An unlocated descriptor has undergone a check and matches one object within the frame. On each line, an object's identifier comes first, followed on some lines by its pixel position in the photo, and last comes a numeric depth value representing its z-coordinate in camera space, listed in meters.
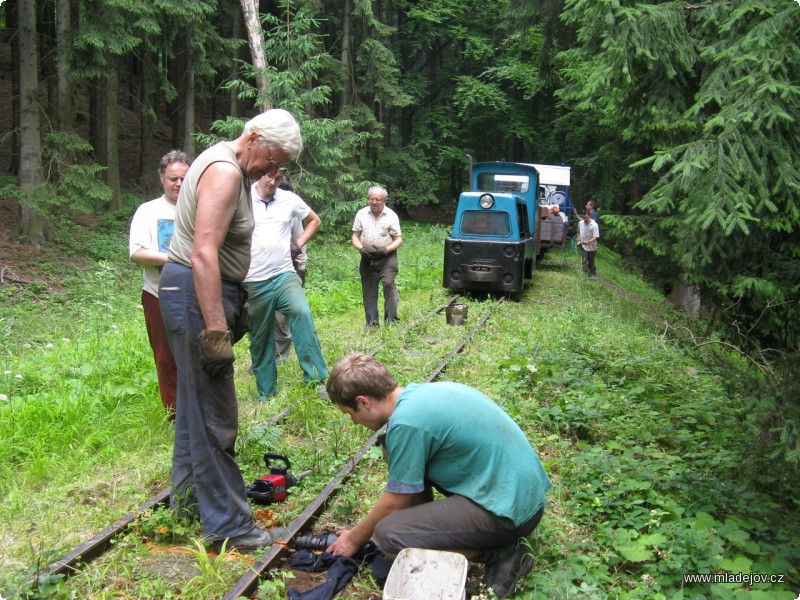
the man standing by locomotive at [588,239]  17.92
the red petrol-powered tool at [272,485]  4.03
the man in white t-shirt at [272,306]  5.83
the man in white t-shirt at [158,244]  4.88
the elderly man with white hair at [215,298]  3.22
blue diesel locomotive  12.80
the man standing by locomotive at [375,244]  8.84
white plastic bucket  2.75
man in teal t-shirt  3.01
